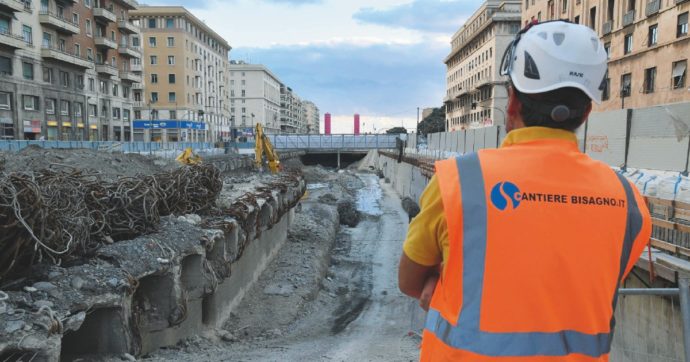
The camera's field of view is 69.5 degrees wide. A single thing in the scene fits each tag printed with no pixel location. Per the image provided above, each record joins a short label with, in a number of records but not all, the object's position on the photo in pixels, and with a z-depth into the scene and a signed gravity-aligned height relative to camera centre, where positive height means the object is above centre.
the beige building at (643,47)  27.81 +5.64
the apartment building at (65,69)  40.44 +6.22
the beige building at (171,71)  78.88 +10.47
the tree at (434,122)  116.31 +3.51
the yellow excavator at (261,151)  30.17 -0.97
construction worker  1.52 -0.32
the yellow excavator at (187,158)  26.49 -1.32
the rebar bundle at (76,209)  6.09 -1.26
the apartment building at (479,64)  68.19 +11.84
